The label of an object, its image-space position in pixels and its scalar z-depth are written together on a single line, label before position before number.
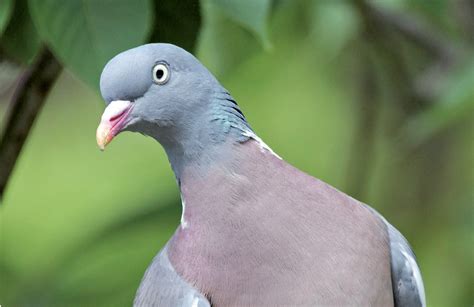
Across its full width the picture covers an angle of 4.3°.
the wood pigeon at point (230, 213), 2.33
